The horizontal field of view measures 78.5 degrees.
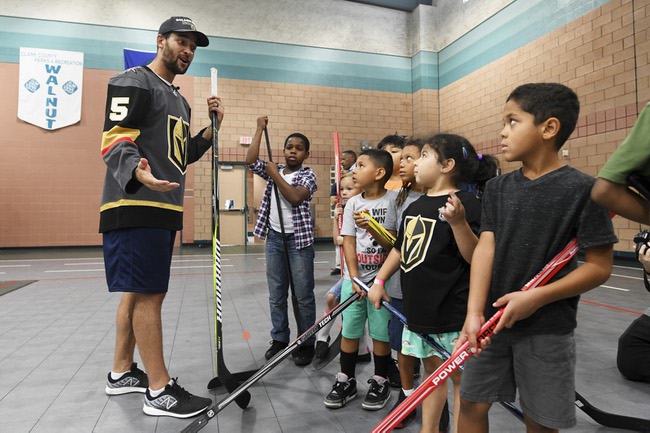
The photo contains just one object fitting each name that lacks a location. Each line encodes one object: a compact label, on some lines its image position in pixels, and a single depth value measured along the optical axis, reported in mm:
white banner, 9391
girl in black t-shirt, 1549
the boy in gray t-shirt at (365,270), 2096
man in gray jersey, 1888
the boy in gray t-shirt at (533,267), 1095
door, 10887
